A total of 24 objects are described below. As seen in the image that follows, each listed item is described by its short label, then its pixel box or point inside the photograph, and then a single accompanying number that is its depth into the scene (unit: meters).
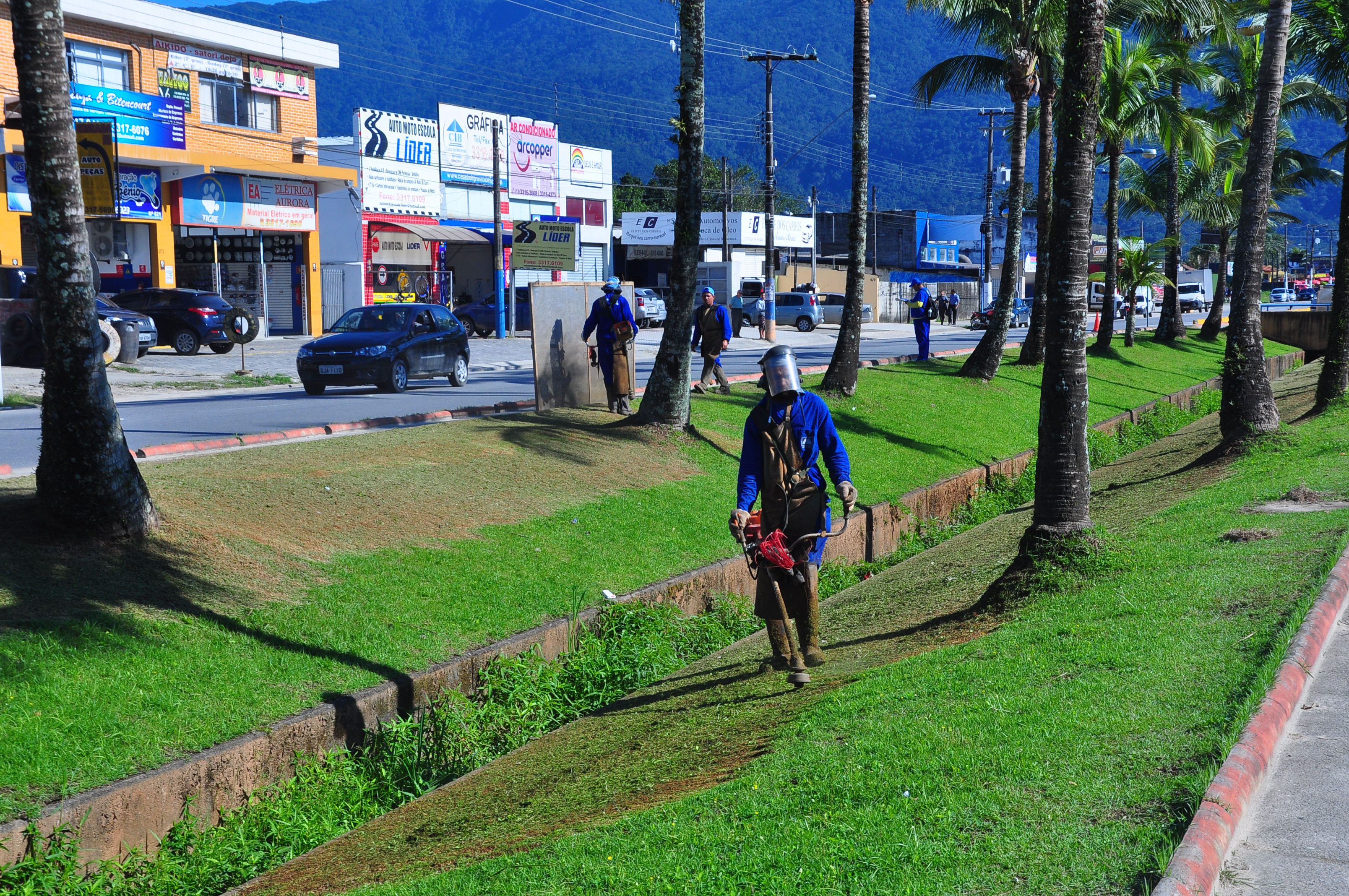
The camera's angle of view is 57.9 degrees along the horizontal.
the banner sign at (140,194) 31.88
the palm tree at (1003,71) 22.09
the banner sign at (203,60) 34.25
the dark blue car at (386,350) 20.16
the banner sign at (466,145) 46.00
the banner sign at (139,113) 29.80
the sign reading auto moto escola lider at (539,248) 37.00
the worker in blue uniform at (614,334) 15.18
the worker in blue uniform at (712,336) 17.67
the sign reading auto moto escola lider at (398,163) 42.19
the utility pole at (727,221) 56.75
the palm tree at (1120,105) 28.41
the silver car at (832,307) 58.44
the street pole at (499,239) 39.72
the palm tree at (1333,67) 19.53
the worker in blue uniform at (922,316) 25.80
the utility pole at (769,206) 41.38
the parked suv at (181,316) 28.89
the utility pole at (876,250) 85.88
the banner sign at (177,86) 33.97
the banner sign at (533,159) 49.88
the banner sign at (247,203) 34.06
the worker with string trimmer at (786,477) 6.96
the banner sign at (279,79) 36.94
